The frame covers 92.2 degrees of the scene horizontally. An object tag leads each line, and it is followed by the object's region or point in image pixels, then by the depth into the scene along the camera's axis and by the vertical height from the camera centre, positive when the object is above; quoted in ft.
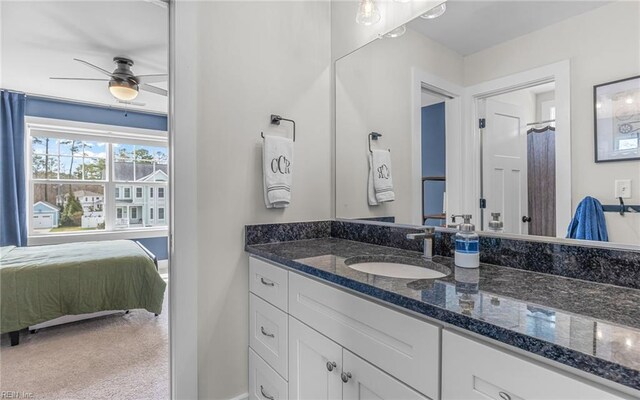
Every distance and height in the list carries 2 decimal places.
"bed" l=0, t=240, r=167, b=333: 7.79 -2.28
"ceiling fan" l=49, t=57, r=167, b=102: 9.25 +3.65
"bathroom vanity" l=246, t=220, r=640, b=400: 1.80 -1.03
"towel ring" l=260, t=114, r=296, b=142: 5.51 +1.43
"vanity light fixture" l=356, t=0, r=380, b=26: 5.45 +3.32
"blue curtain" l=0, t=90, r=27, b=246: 11.77 +1.19
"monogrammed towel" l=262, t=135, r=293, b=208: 5.25 +0.49
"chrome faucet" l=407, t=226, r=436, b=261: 4.32 -0.62
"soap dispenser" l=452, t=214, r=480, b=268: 3.64 -0.62
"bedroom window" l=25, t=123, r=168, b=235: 13.03 +0.92
